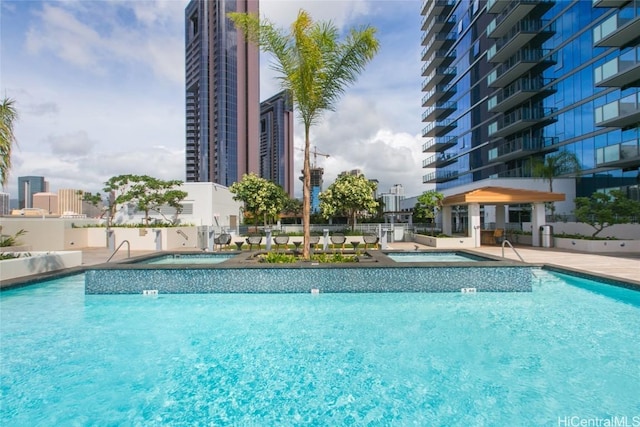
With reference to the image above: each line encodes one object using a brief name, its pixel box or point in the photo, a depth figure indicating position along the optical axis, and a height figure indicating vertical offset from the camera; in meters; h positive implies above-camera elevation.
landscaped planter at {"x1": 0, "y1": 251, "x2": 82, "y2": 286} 9.23 -1.26
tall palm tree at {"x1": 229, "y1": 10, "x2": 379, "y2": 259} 10.24 +5.13
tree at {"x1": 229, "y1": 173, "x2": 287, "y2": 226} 24.84 +1.89
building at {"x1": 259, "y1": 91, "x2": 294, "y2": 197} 128.62 +29.68
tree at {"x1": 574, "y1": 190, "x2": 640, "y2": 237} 15.73 +0.24
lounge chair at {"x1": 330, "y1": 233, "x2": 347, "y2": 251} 15.14 -1.00
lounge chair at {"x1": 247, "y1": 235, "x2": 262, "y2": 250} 15.60 -0.97
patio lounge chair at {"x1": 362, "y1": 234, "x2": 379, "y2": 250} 15.05 -1.00
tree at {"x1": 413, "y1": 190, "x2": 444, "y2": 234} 23.17 +0.93
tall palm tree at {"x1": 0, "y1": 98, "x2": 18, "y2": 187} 9.95 +2.68
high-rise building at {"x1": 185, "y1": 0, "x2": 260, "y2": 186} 87.56 +33.20
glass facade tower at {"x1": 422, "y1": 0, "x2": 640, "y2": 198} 21.25 +11.32
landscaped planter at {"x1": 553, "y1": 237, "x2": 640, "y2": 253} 15.96 -1.52
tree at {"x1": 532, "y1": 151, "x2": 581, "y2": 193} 23.89 +3.76
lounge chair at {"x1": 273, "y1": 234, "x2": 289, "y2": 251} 15.34 -0.98
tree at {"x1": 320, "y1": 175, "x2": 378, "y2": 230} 22.30 +1.43
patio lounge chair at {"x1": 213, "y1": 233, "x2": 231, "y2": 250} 15.69 -0.96
